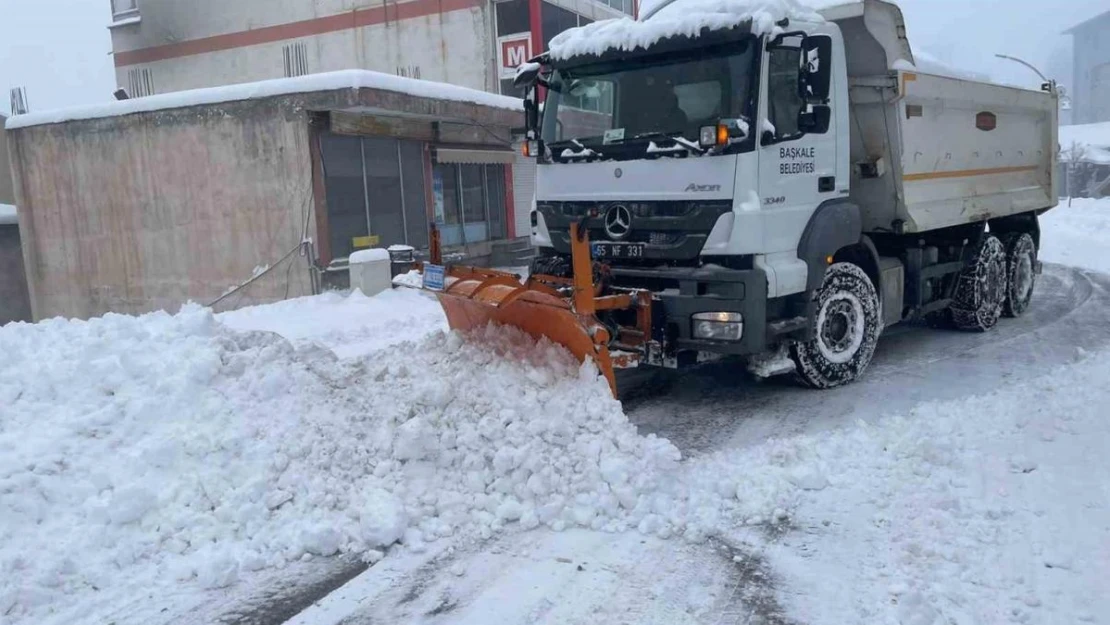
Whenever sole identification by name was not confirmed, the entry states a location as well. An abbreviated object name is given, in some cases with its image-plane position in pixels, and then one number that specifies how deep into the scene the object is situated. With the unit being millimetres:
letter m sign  23781
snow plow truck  6406
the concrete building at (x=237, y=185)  14914
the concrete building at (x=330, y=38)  24266
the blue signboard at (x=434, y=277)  6875
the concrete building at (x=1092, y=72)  76000
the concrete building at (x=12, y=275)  21312
